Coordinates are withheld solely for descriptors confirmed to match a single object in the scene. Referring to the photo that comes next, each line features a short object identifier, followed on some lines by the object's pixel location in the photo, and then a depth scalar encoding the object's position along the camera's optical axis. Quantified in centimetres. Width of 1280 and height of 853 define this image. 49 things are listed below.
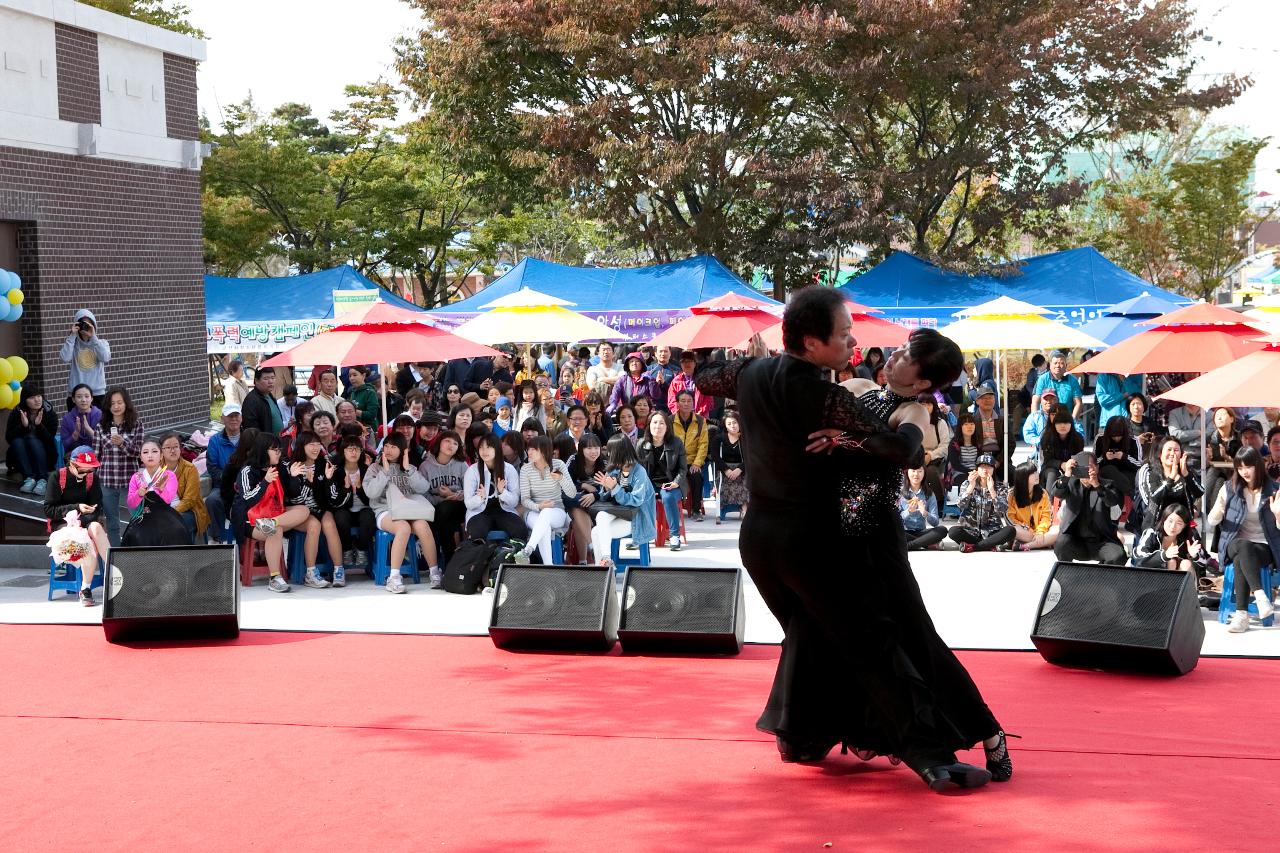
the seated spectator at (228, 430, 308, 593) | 1060
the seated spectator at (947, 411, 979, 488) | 1454
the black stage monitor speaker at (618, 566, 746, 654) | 764
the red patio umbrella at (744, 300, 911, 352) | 1540
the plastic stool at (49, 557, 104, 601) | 1020
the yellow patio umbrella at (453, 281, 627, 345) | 1542
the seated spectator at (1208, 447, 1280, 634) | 909
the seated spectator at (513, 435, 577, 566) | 1085
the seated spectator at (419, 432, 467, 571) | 1109
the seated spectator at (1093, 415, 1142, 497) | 1198
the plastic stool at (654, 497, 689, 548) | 1267
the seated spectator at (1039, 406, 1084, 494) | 1312
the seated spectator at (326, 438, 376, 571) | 1104
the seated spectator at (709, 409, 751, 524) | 1403
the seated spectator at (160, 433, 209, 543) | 1076
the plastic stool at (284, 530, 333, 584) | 1090
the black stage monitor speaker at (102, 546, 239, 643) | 808
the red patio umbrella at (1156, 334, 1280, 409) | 914
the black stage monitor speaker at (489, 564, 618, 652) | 774
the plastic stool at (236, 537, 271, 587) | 1088
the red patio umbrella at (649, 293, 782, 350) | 1525
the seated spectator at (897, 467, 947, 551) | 1231
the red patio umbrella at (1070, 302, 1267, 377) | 1230
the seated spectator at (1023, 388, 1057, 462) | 1507
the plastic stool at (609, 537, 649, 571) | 1127
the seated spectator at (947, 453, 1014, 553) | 1223
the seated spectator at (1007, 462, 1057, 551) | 1224
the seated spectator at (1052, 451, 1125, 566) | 1041
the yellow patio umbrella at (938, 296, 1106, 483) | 1494
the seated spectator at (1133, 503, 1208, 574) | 985
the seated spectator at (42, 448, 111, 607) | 1057
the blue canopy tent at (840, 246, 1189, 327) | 2138
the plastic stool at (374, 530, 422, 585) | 1085
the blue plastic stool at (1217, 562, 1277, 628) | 922
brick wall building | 1470
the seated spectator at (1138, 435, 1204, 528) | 1006
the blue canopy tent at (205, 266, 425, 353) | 2309
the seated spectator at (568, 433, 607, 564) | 1112
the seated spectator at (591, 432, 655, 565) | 1105
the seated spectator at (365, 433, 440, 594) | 1069
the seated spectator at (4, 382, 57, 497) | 1275
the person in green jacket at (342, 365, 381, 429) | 1577
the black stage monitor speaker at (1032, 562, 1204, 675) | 699
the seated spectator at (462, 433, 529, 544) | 1083
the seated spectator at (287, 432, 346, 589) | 1077
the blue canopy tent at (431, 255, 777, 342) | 2141
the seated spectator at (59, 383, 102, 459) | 1212
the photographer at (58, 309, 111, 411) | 1443
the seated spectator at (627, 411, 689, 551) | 1256
